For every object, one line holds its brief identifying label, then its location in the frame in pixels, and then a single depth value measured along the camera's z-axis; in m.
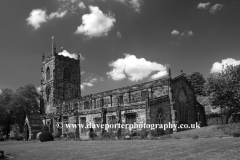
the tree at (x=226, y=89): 26.99
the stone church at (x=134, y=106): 31.95
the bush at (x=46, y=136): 34.57
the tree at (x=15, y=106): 51.47
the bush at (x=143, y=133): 26.78
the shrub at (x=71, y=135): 36.32
